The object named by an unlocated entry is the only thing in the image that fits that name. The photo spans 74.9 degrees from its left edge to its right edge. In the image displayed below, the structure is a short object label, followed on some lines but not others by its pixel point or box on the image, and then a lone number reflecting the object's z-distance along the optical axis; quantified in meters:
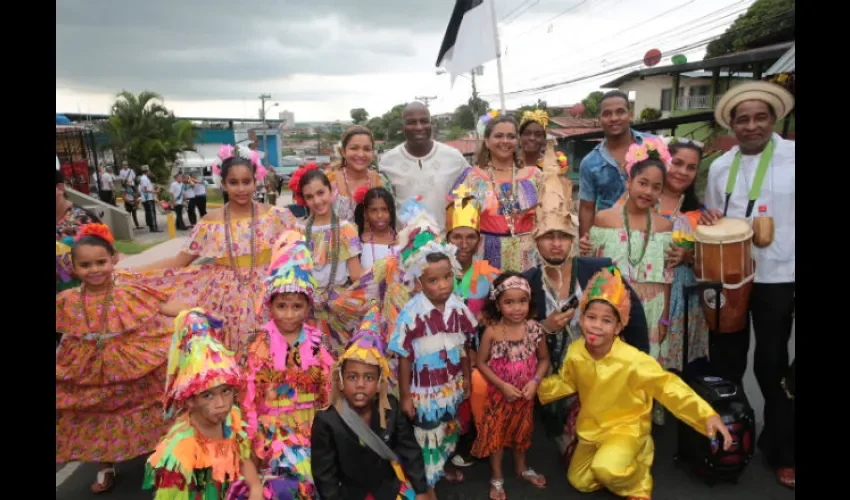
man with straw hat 3.55
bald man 5.01
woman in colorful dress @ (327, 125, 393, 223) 4.64
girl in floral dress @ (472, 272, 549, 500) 3.49
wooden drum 3.48
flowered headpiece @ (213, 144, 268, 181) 4.04
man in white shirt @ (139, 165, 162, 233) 17.29
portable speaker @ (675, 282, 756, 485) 3.46
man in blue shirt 4.64
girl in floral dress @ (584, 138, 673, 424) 3.86
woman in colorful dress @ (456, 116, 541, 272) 4.37
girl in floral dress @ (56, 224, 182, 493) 3.52
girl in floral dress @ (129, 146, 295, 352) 3.83
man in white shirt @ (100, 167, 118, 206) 18.86
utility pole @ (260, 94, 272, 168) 50.03
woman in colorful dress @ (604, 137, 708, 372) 3.97
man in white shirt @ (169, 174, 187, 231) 17.47
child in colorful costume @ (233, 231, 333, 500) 3.06
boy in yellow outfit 3.35
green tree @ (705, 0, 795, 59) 22.42
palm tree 29.66
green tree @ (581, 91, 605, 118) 43.34
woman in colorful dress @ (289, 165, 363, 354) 4.09
